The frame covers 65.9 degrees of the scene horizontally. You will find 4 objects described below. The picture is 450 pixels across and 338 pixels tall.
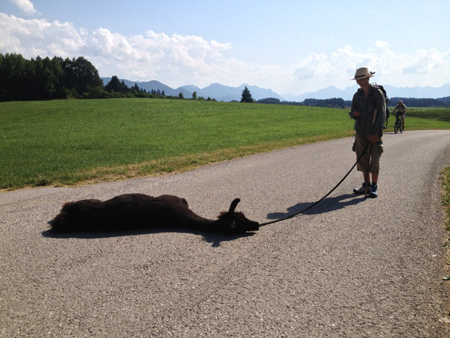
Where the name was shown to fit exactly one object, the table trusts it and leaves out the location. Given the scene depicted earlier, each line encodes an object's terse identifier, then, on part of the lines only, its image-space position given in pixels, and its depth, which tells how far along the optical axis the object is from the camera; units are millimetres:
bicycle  24225
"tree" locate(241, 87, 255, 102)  118075
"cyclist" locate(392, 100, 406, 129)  22814
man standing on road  6996
